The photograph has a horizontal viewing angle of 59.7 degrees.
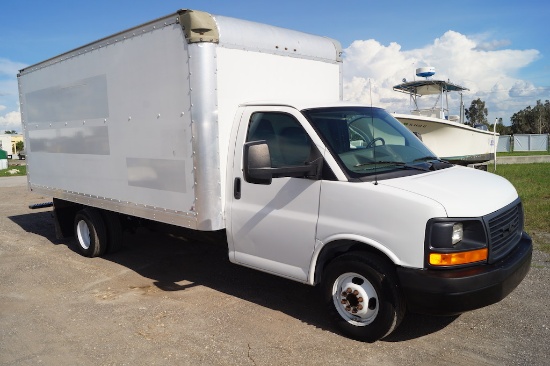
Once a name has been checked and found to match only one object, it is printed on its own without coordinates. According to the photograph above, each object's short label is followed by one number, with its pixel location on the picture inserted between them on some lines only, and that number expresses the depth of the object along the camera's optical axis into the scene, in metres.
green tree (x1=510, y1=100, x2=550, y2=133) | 65.44
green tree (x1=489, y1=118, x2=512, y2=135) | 68.61
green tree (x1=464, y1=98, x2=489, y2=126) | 72.69
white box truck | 3.79
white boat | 14.73
